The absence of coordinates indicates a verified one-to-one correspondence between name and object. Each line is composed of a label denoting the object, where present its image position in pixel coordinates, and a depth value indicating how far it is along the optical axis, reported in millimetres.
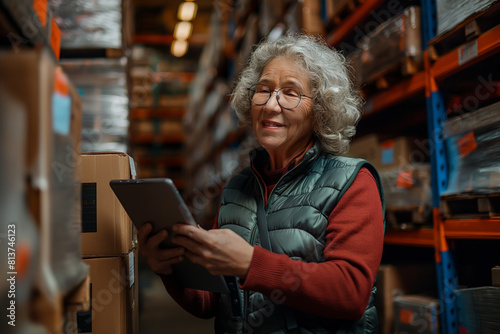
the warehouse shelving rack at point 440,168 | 1940
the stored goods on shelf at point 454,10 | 1857
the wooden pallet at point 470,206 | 1890
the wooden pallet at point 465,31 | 1853
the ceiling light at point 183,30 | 7048
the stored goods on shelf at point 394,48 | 2363
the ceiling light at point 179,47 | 7934
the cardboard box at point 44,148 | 781
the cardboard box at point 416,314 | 2242
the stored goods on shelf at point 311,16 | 3320
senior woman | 1348
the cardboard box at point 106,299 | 1538
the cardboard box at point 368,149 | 2914
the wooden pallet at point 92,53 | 2904
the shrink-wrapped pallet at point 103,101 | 2904
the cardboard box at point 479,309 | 1840
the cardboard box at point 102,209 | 1578
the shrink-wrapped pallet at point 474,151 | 1867
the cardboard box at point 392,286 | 2594
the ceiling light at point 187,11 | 6293
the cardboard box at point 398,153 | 2656
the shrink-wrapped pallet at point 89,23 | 2785
